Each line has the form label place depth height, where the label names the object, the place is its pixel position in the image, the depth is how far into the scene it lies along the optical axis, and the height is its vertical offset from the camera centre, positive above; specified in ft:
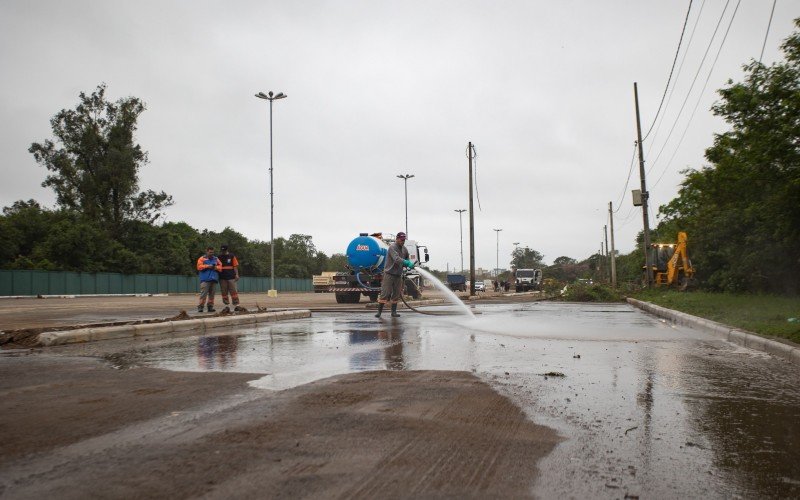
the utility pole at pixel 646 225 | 95.40 +7.33
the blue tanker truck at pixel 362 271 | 78.38 +0.23
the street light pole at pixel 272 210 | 129.39 +14.99
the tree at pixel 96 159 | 173.06 +35.57
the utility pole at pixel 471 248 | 104.15 +4.21
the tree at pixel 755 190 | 58.44 +9.78
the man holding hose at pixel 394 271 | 44.11 +0.10
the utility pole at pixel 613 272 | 160.62 -0.71
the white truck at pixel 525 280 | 199.11 -3.26
